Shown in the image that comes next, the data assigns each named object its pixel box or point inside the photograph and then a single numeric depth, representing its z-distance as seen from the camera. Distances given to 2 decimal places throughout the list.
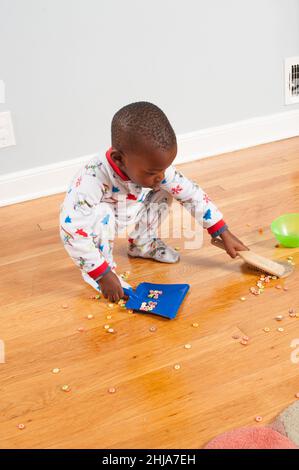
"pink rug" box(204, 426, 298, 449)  0.99
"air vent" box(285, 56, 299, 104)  2.09
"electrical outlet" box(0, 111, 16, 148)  1.79
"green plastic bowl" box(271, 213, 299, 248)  1.55
